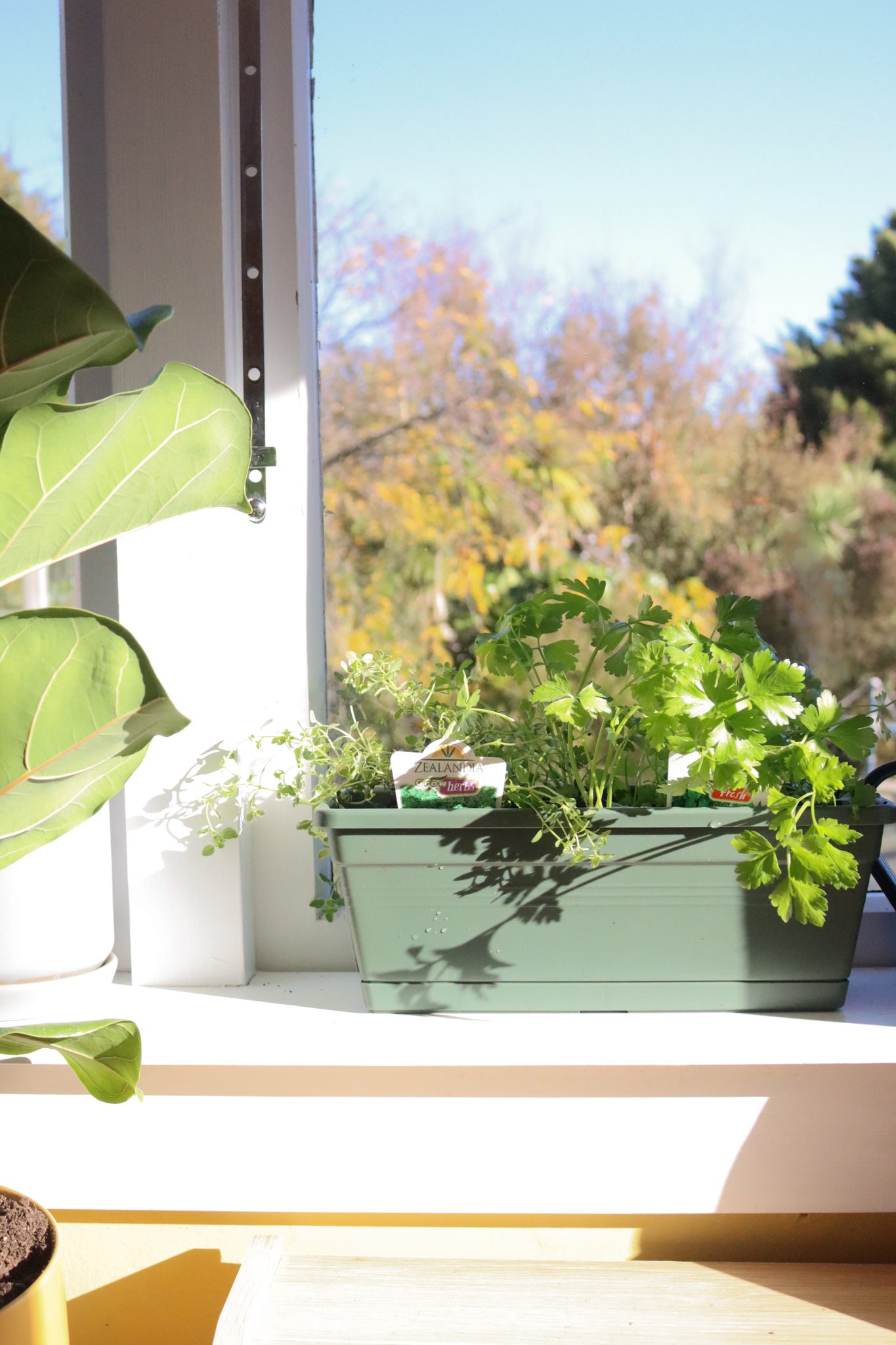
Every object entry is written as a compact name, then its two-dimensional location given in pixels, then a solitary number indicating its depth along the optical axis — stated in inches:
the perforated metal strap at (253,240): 40.8
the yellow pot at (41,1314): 23.5
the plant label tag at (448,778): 37.1
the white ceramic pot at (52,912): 38.8
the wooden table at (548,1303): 31.0
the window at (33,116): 42.5
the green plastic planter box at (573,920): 36.0
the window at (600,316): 42.8
